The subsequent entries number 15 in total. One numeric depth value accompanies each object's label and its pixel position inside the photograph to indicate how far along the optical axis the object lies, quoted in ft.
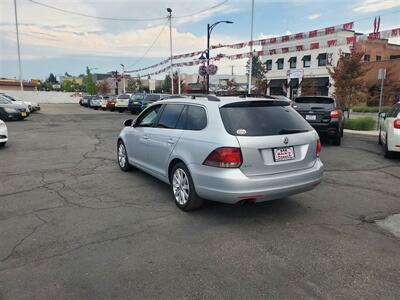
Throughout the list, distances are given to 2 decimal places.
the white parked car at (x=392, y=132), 26.95
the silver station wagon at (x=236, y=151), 13.47
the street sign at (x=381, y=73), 50.21
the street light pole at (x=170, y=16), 118.91
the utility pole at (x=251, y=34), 82.78
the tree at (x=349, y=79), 67.87
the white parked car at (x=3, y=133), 32.63
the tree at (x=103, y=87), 291.17
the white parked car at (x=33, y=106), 91.28
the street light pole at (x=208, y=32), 83.95
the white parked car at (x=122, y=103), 99.80
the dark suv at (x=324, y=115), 35.17
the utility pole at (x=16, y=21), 139.23
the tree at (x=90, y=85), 282.36
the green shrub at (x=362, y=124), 51.21
